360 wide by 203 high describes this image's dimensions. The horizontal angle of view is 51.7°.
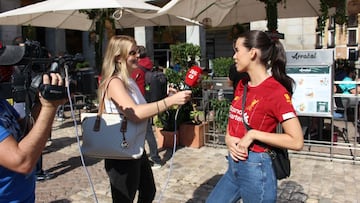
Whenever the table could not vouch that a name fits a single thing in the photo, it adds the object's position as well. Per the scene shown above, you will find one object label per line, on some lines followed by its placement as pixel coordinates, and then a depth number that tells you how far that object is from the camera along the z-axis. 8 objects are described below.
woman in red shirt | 2.38
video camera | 1.67
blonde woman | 2.69
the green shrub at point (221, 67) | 11.84
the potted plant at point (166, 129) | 7.12
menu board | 6.16
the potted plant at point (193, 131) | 7.05
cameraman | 1.55
